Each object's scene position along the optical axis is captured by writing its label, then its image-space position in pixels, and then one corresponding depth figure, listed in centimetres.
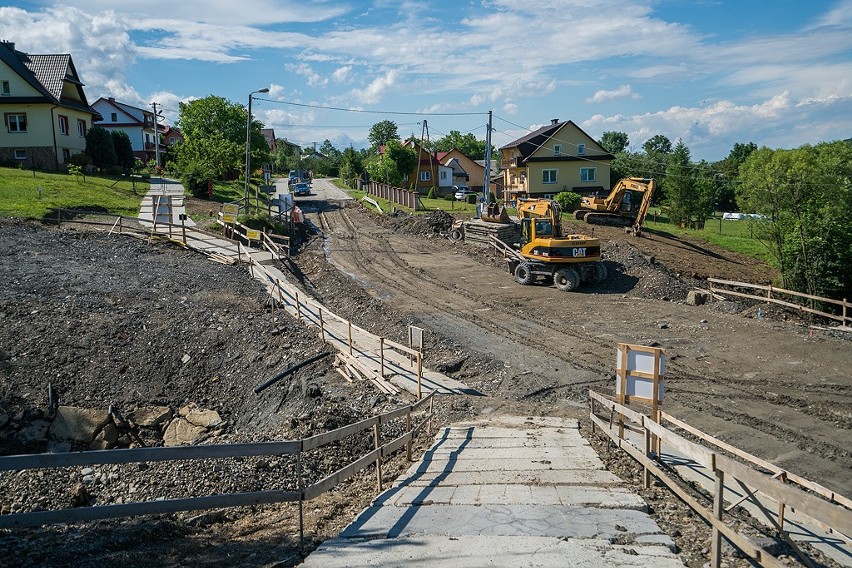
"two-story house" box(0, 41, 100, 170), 4591
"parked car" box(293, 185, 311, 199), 6181
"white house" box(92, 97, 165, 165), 7675
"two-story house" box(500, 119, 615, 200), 5494
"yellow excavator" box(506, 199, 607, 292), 2877
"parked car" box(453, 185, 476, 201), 6040
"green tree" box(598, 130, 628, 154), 11925
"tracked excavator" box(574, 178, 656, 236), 4122
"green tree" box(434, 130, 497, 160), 11575
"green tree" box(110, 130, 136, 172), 5490
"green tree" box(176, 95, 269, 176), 6317
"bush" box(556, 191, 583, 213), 4720
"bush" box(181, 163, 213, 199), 4619
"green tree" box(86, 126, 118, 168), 4981
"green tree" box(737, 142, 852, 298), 2592
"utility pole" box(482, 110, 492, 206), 4094
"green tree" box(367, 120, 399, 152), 13275
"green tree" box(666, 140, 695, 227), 5100
